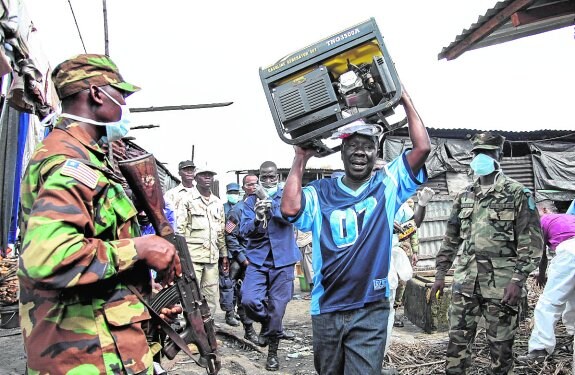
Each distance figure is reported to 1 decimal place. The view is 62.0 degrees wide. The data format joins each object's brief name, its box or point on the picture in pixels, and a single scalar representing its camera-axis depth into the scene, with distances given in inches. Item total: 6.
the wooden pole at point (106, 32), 214.3
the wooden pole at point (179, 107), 370.3
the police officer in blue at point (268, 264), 224.4
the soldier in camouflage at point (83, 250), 66.7
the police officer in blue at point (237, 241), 289.6
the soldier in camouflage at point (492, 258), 164.6
